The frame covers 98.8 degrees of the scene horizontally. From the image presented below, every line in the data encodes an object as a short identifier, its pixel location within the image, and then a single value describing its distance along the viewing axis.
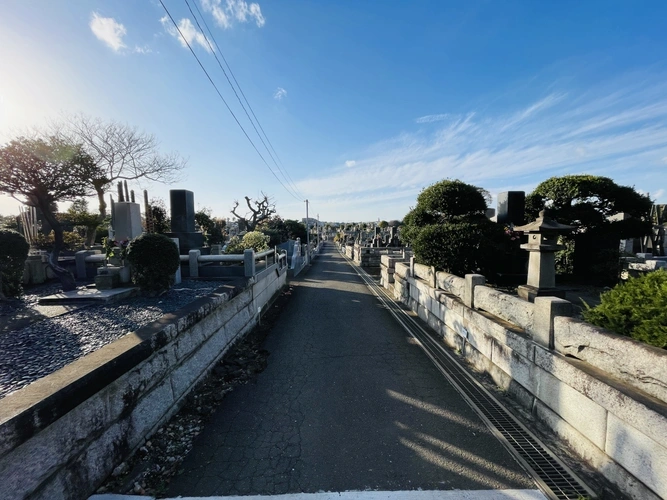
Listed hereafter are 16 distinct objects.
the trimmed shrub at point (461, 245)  7.66
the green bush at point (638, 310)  2.72
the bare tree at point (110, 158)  16.34
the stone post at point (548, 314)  3.48
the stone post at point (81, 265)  8.33
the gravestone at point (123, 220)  7.58
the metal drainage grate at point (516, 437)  2.61
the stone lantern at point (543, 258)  5.61
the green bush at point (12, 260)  5.38
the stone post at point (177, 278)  7.19
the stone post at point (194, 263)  8.04
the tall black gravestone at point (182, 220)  9.52
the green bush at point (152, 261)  5.66
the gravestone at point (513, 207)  9.26
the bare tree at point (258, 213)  29.86
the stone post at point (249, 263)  7.78
